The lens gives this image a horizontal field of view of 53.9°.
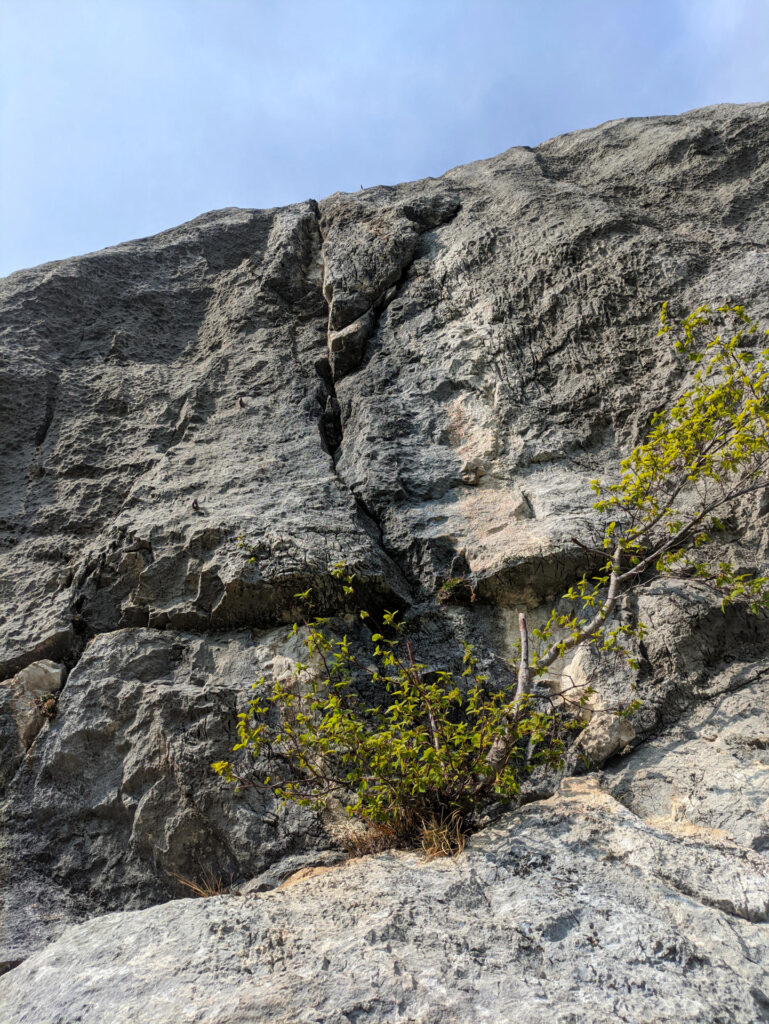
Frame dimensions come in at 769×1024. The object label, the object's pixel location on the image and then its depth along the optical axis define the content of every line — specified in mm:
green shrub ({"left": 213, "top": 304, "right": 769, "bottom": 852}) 4129
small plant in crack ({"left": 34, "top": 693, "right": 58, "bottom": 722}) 5172
